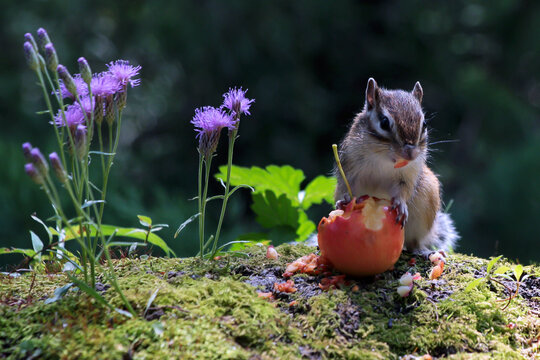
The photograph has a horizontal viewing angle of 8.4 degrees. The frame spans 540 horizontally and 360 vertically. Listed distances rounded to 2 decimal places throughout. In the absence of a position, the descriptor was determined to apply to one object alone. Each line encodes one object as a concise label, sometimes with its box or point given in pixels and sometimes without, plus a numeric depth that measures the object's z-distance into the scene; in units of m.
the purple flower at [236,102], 2.07
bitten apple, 2.06
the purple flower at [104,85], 2.03
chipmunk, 2.14
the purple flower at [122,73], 2.04
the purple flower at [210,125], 2.06
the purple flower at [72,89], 2.01
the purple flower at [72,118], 2.02
